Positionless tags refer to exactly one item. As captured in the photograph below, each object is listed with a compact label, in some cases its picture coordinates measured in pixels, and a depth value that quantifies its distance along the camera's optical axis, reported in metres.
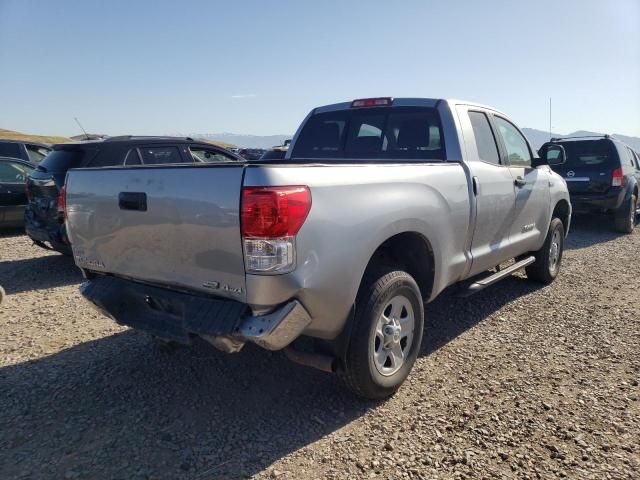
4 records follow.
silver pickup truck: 2.37
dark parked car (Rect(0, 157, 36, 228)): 8.48
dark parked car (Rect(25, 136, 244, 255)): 6.01
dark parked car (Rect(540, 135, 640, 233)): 9.30
